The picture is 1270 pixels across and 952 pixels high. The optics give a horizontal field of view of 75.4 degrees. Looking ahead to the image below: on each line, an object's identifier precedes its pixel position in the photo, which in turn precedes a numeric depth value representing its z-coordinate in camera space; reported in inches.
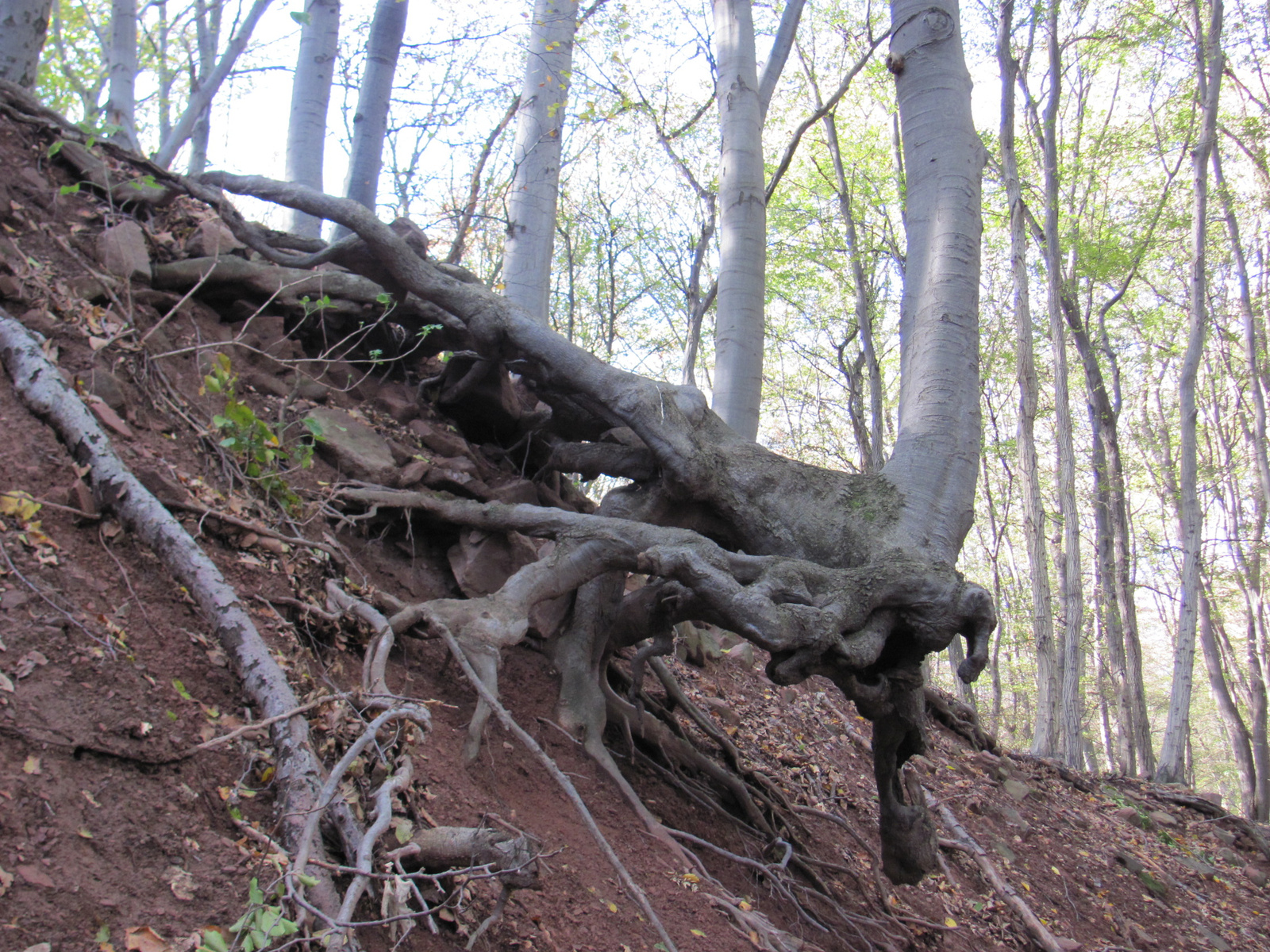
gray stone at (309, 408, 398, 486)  169.6
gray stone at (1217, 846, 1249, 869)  327.0
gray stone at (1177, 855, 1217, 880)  297.3
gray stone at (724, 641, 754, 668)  261.3
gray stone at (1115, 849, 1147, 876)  271.1
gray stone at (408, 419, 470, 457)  197.8
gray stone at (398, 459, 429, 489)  173.8
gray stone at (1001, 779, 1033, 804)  289.3
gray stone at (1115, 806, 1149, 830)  322.3
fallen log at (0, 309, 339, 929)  89.1
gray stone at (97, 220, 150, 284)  163.6
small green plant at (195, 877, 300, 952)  66.4
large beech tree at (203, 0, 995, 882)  137.9
